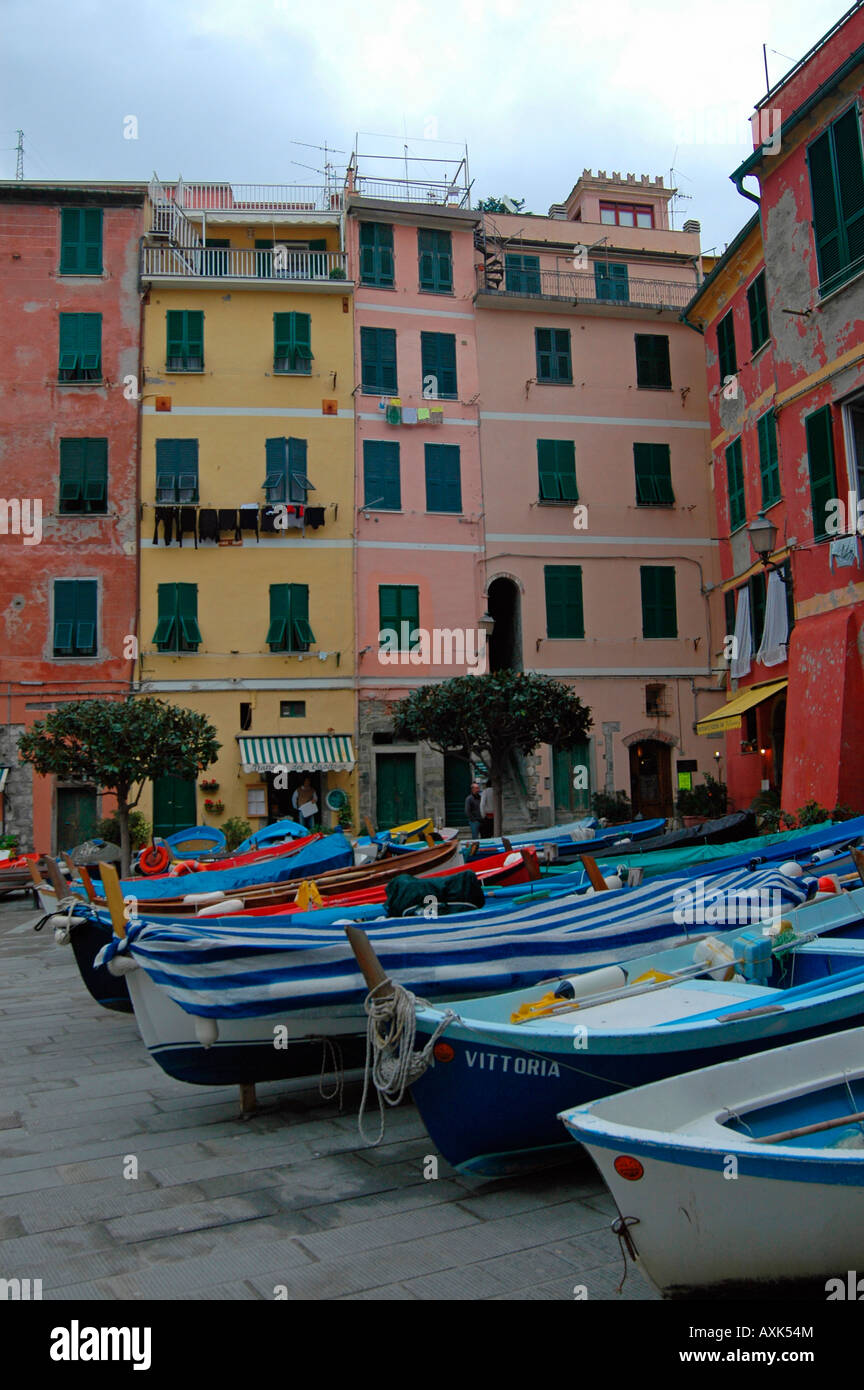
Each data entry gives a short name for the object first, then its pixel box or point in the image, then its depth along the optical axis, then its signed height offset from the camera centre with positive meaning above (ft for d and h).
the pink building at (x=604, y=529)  81.66 +22.56
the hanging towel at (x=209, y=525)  77.46 +21.91
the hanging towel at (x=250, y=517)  77.82 +22.54
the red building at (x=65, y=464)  74.90 +26.59
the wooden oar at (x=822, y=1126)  11.00 -3.39
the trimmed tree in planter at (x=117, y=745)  55.67 +4.31
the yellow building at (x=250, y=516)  76.23 +22.65
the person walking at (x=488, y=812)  65.38 +0.16
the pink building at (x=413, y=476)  79.00 +26.36
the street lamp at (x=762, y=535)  42.19 +10.93
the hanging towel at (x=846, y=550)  41.90 +10.24
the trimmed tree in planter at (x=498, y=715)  57.36 +5.52
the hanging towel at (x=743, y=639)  63.87 +10.39
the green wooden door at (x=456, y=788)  80.07 +2.10
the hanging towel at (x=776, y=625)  57.31 +10.07
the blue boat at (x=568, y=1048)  13.84 -3.16
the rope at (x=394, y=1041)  14.24 -3.09
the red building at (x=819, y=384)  42.29 +17.93
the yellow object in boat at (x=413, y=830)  50.06 -0.64
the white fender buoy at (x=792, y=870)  27.09 -1.66
